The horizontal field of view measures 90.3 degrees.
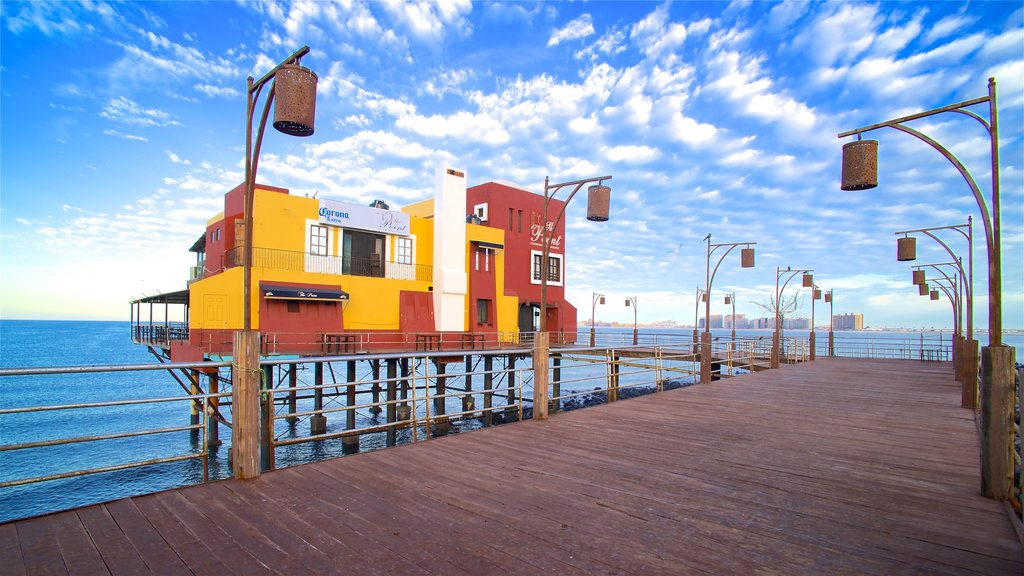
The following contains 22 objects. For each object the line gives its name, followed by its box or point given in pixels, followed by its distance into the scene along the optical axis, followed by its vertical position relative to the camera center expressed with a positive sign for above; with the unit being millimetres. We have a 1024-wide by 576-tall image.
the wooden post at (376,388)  20453 -3397
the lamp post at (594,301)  45206 +263
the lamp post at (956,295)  21986 +389
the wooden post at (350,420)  16516 -3933
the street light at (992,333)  4516 -287
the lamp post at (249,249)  4750 +612
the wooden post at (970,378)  10281 -1508
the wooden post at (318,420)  18562 -4327
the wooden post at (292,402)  16097 -3155
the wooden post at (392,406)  16881 -3668
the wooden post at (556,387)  22647 -3732
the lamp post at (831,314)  30500 -675
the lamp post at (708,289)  13578 +567
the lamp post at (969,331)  10391 -800
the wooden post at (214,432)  17281 -4422
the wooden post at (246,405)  4719 -959
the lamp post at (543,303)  8023 +8
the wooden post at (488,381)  19359 -3027
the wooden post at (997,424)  4484 -1081
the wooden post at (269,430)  5125 -1314
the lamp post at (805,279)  28531 +1457
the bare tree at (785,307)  47131 -296
